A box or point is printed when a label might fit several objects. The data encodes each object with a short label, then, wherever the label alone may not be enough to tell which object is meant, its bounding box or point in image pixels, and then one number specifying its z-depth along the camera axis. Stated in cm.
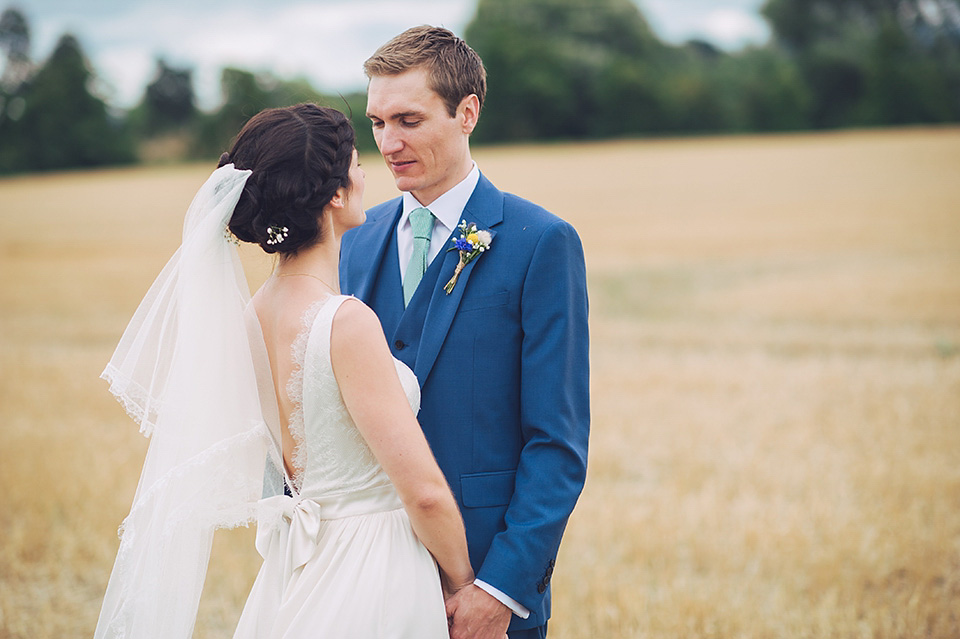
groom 280
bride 255
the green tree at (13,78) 4156
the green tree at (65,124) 4153
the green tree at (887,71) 4834
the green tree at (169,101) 4631
